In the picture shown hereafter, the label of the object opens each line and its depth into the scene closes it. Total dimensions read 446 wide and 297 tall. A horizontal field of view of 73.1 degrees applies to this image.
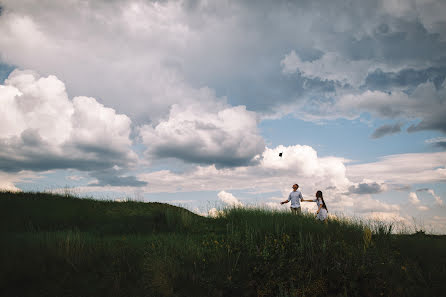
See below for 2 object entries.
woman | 14.21
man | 15.88
